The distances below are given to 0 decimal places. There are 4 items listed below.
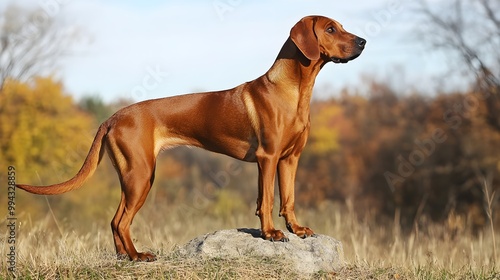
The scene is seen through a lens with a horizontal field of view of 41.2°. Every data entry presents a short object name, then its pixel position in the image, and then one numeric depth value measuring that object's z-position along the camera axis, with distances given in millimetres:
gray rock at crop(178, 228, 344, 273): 6781
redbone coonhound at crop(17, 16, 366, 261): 6766
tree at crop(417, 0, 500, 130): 20734
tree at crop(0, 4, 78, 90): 21370
